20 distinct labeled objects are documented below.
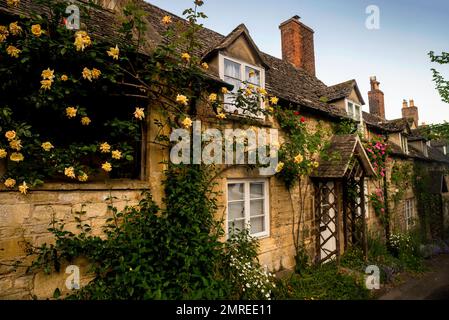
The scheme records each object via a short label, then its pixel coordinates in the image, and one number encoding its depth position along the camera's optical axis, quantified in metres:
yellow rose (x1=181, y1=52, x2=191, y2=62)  4.19
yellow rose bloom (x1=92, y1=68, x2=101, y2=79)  3.48
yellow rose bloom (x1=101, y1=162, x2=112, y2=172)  3.69
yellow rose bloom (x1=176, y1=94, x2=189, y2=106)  4.03
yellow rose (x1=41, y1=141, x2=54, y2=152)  3.34
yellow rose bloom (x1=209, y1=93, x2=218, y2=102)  4.57
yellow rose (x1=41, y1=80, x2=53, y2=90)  3.21
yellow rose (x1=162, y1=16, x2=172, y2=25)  4.26
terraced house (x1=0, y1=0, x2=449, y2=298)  3.47
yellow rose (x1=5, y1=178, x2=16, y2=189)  3.15
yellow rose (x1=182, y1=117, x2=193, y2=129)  4.14
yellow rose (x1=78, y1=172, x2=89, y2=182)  3.59
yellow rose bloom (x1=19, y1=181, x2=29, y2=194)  3.19
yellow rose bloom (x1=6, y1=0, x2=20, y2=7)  3.16
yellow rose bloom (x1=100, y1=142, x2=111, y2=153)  3.77
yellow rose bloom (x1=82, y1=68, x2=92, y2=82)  3.41
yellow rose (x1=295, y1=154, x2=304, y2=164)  5.90
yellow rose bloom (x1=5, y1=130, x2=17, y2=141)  3.09
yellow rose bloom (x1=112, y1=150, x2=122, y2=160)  3.80
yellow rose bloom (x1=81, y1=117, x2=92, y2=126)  3.67
